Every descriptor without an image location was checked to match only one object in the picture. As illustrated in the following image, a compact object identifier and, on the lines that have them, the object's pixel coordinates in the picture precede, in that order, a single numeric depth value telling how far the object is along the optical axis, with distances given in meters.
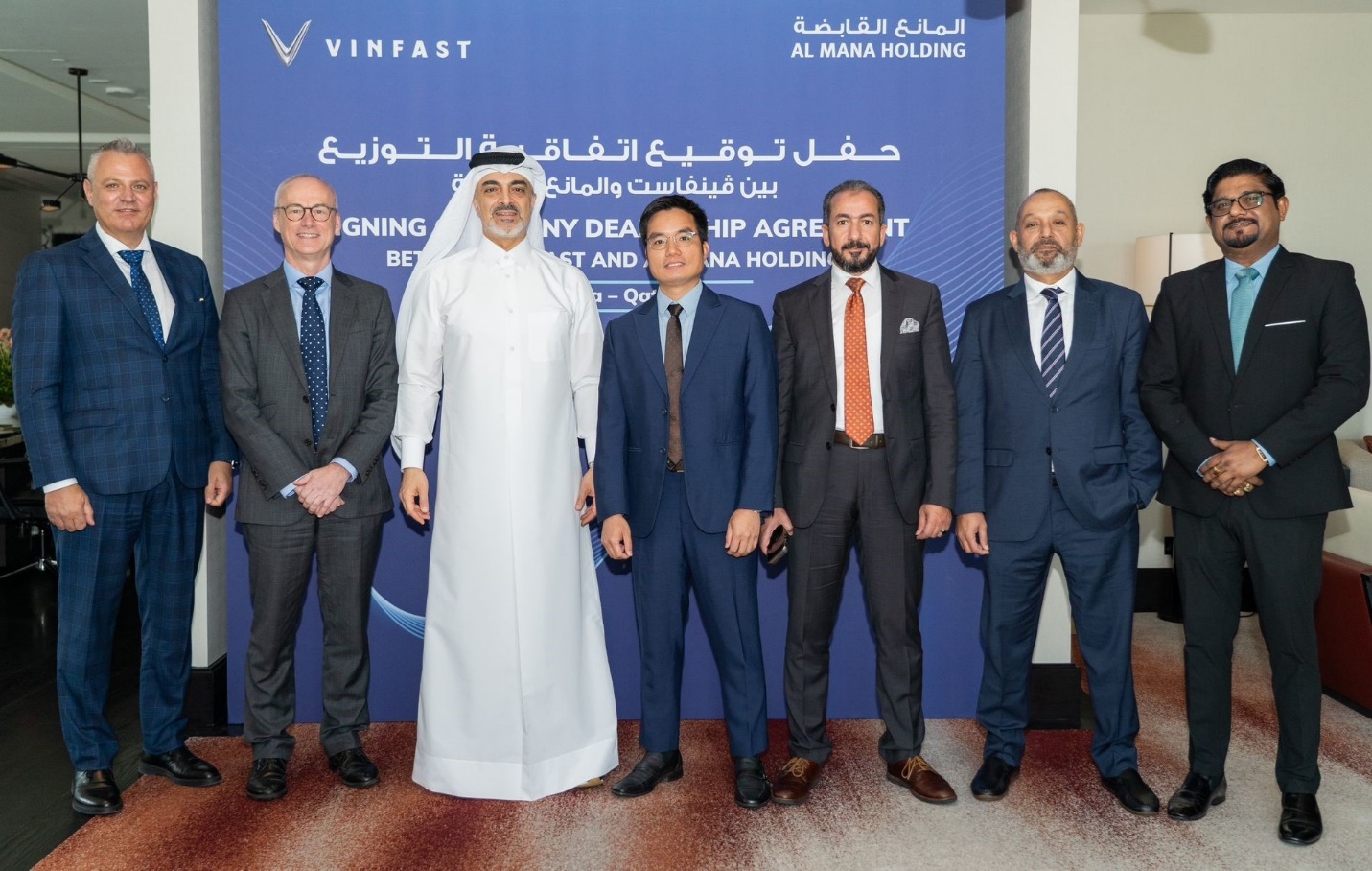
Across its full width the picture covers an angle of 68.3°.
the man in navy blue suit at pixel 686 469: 3.09
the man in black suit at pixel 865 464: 3.12
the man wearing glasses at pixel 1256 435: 2.85
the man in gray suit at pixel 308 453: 3.16
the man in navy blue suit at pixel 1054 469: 3.07
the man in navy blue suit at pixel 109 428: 3.01
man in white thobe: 3.18
